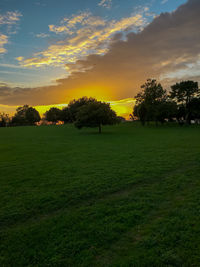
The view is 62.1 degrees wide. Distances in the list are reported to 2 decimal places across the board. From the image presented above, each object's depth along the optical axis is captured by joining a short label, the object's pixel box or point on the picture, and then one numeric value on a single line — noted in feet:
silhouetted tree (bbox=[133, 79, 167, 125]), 191.44
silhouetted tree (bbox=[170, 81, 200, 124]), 188.85
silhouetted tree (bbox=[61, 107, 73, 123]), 354.56
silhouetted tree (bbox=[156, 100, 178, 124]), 180.55
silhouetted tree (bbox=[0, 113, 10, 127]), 362.90
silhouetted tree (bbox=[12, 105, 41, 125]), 390.83
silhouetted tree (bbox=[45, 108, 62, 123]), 384.23
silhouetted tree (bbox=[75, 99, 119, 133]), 114.62
